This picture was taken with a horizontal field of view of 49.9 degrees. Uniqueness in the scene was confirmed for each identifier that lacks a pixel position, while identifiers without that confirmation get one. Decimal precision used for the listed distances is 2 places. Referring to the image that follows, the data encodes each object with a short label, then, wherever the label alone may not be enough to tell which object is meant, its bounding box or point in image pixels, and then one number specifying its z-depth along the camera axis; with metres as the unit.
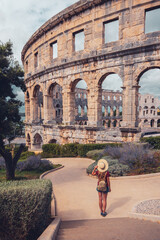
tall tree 7.52
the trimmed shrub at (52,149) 14.66
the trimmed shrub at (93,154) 11.95
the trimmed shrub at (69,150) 13.89
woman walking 4.70
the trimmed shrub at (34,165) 9.91
